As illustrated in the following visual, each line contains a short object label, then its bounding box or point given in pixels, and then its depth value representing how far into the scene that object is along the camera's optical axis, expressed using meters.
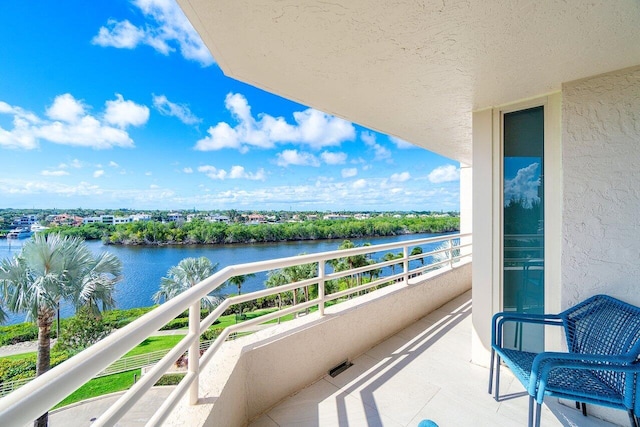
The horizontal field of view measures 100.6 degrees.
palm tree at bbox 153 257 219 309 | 13.12
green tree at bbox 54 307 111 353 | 9.96
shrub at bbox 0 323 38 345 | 11.88
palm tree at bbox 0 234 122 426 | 6.10
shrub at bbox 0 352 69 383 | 9.20
